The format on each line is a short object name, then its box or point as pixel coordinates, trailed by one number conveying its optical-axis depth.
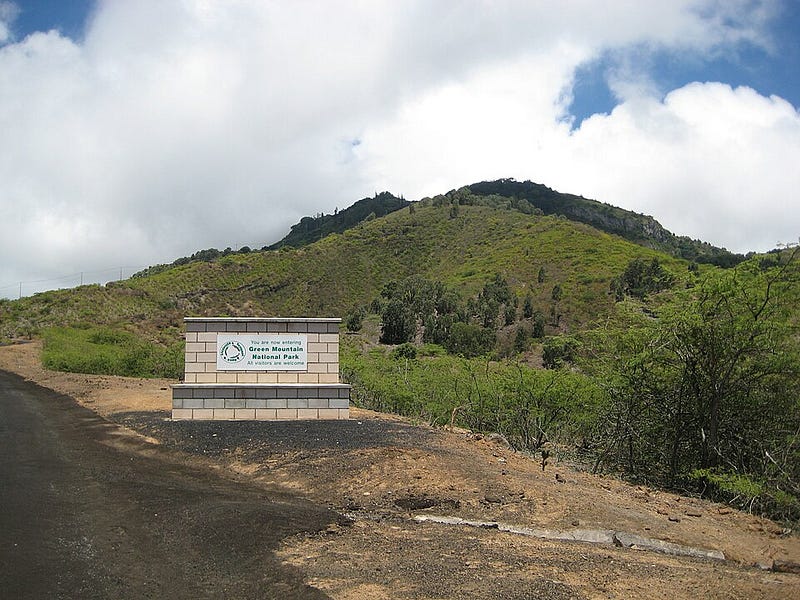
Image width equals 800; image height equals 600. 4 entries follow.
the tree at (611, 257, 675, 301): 49.26
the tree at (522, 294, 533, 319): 56.41
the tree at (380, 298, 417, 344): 52.22
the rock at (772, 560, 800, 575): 5.98
